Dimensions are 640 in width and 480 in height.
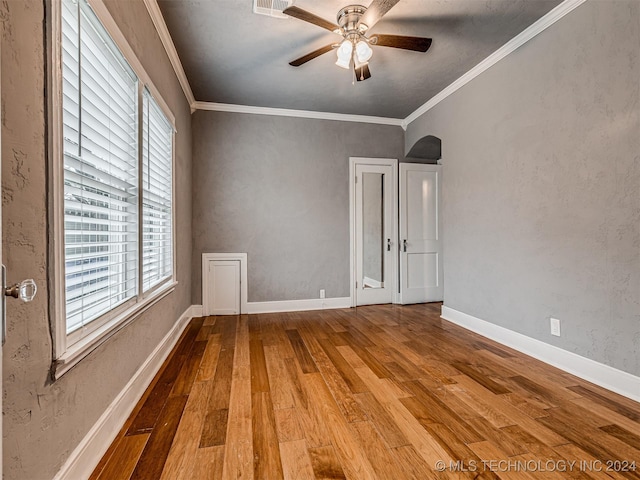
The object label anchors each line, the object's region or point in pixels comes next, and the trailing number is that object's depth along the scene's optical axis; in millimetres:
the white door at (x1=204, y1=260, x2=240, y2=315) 4191
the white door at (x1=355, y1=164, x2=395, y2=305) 4660
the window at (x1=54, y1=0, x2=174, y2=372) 1297
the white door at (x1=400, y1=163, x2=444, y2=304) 4742
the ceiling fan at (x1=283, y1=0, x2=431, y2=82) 2127
